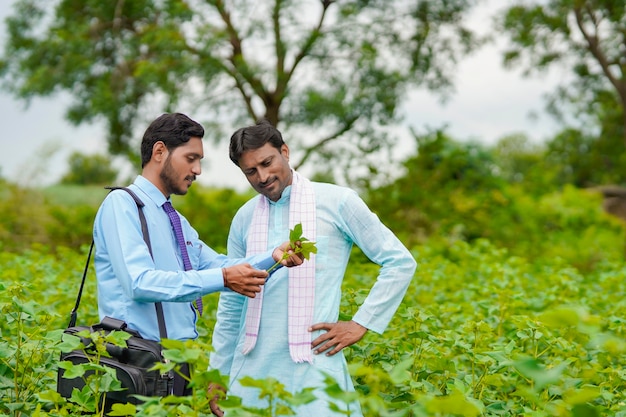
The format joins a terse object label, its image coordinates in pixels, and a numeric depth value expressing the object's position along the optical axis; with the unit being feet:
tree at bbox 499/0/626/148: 51.13
